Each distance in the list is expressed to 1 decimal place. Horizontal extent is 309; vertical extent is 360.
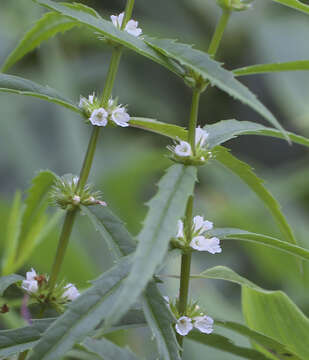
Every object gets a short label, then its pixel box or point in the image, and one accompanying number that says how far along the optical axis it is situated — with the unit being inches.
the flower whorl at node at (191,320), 25.3
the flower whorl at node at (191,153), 25.3
